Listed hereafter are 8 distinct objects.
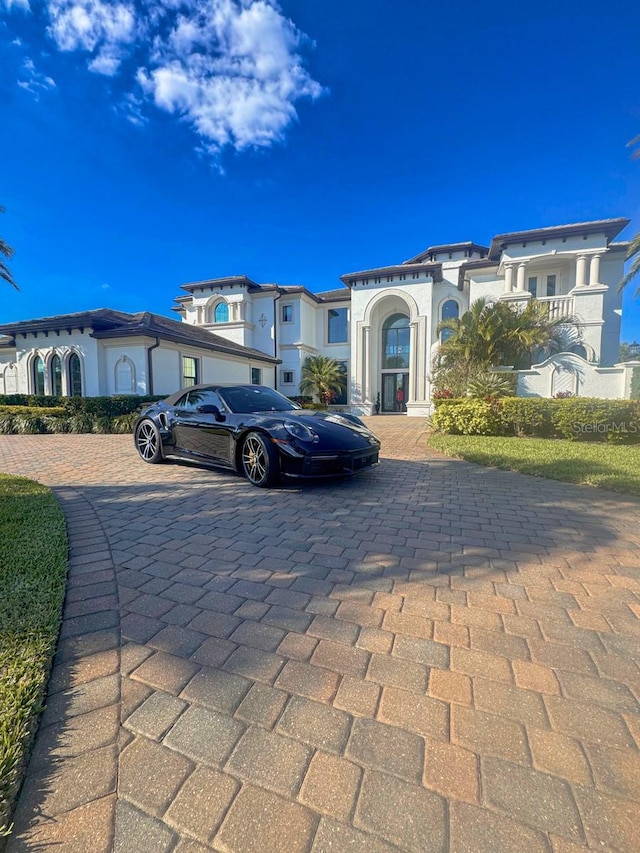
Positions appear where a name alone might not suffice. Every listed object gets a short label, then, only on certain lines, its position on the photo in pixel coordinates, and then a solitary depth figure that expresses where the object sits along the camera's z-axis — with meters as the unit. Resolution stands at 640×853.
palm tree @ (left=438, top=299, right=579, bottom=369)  14.62
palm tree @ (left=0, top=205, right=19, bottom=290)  12.88
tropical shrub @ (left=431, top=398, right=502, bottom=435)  10.32
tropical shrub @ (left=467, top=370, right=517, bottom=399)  11.38
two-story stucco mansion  15.32
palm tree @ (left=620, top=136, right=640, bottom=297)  13.11
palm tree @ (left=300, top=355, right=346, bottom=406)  25.00
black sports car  4.72
